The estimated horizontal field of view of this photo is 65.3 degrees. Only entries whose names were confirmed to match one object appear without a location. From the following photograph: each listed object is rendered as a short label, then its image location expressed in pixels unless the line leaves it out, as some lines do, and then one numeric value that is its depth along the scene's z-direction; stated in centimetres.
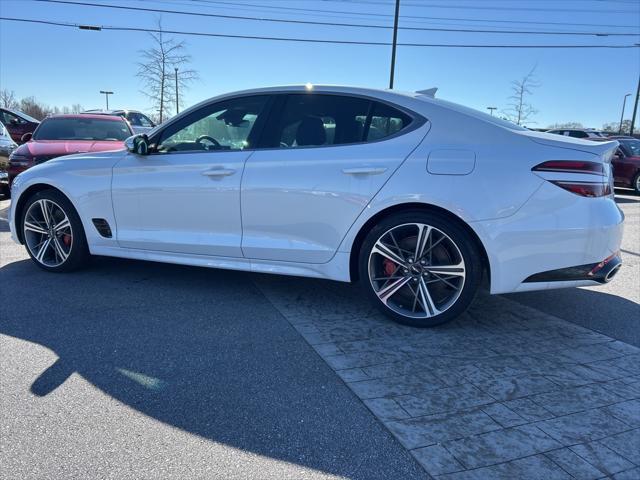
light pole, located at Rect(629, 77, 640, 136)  2962
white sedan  326
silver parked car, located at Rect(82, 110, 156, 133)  2059
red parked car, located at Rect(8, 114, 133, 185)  771
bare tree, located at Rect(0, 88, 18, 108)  5206
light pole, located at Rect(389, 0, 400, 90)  1722
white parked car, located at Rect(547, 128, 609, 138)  1680
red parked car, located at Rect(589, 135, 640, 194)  1331
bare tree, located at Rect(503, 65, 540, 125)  3510
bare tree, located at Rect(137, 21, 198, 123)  2638
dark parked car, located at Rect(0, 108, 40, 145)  1570
